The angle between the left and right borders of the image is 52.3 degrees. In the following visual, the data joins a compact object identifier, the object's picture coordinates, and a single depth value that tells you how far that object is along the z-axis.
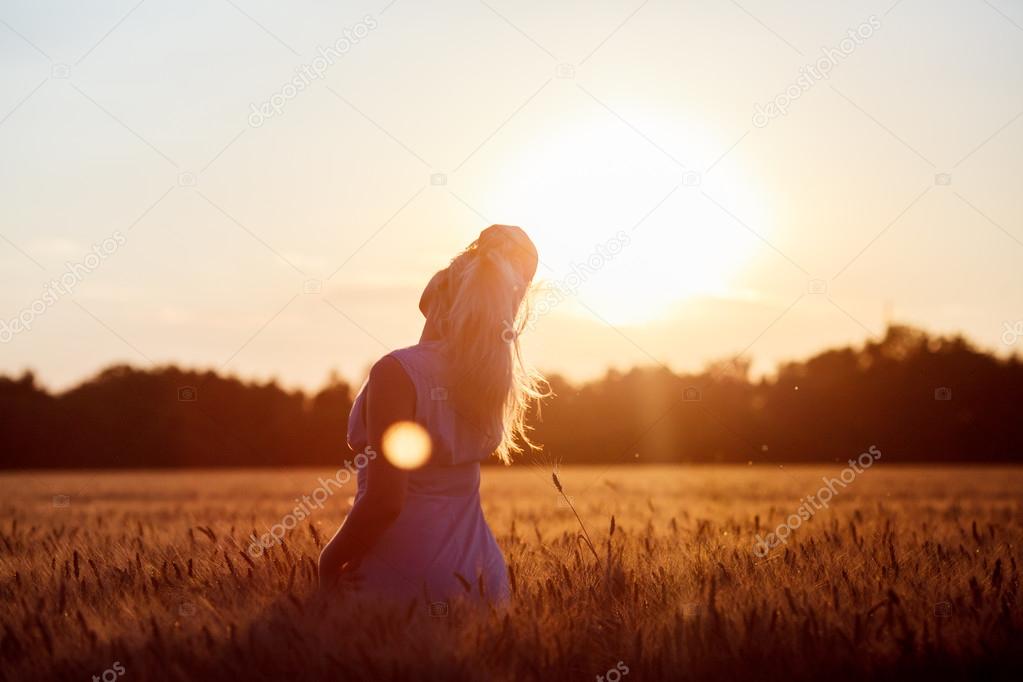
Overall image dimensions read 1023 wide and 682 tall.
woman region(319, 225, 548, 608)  4.30
